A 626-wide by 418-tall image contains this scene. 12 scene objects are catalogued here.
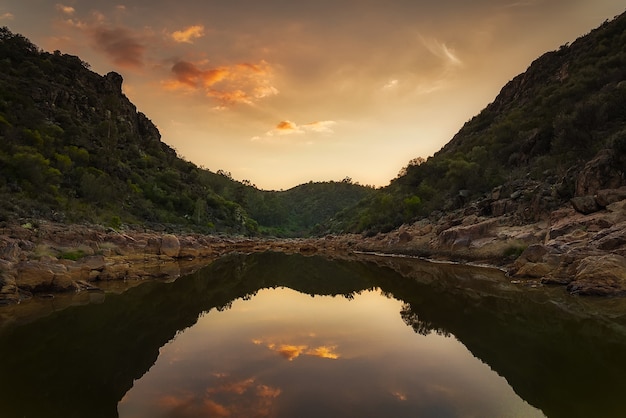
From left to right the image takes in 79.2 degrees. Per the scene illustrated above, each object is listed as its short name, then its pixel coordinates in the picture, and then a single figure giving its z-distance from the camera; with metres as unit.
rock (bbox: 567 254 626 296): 13.34
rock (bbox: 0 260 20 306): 14.41
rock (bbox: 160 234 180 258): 31.12
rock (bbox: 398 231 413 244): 39.53
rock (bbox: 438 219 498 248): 28.73
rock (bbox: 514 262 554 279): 17.48
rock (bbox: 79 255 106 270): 20.30
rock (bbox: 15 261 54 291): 15.91
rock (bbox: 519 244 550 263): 18.95
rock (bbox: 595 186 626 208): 20.02
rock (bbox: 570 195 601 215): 21.15
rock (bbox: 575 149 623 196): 22.36
